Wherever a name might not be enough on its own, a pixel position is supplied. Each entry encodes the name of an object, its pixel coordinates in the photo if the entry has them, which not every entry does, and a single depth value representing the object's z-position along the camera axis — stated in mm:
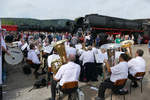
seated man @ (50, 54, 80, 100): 3574
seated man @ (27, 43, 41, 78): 6496
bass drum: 6551
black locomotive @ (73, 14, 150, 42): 14102
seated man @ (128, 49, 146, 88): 4406
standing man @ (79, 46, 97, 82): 5809
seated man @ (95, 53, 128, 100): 3771
